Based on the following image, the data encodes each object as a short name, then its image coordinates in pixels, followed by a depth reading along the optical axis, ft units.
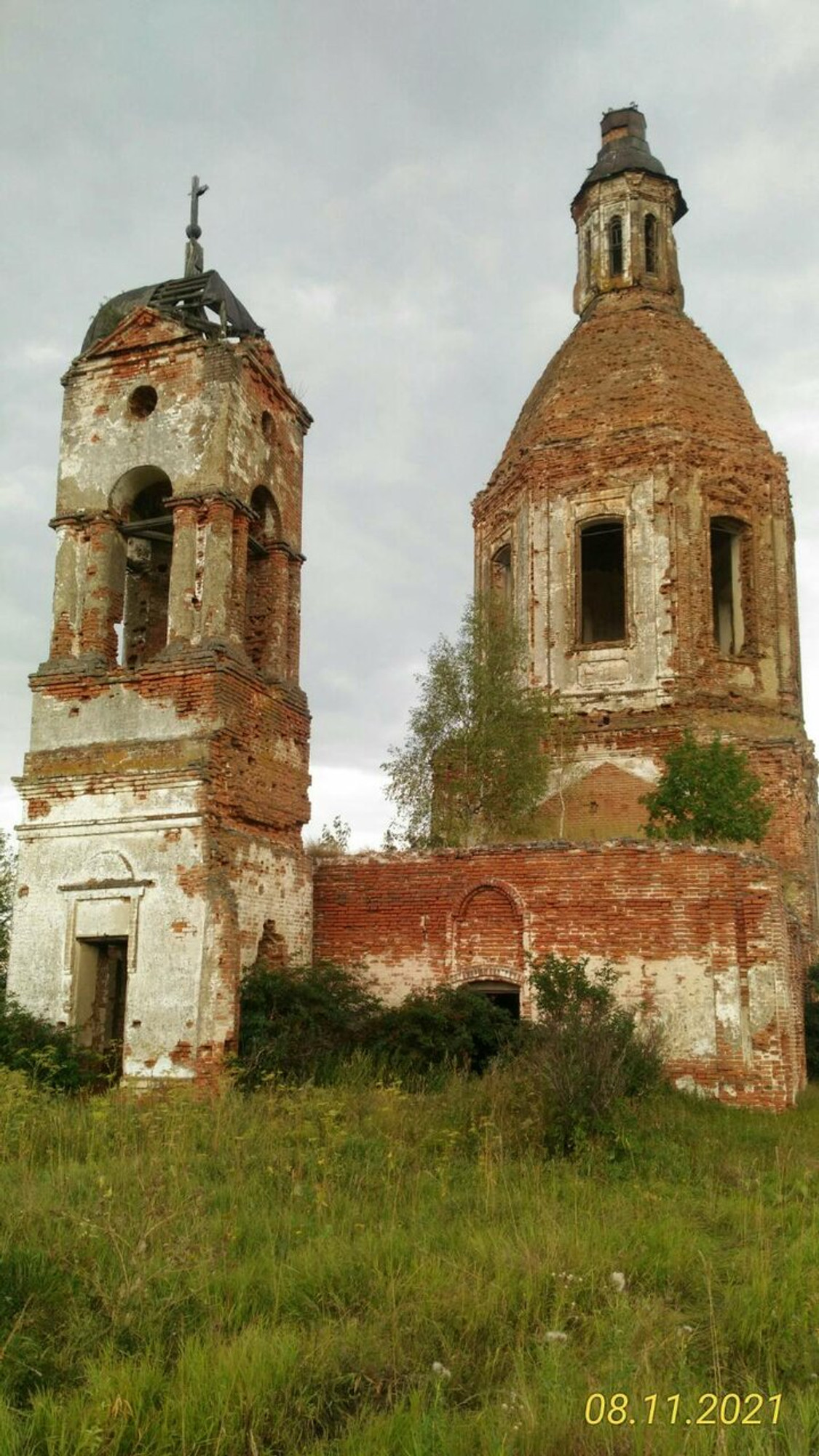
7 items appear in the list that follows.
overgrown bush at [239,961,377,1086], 37.24
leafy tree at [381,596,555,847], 58.59
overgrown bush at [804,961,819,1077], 52.54
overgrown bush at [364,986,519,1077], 39.04
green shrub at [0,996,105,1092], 35.42
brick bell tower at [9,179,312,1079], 37.27
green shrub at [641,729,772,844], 53.16
